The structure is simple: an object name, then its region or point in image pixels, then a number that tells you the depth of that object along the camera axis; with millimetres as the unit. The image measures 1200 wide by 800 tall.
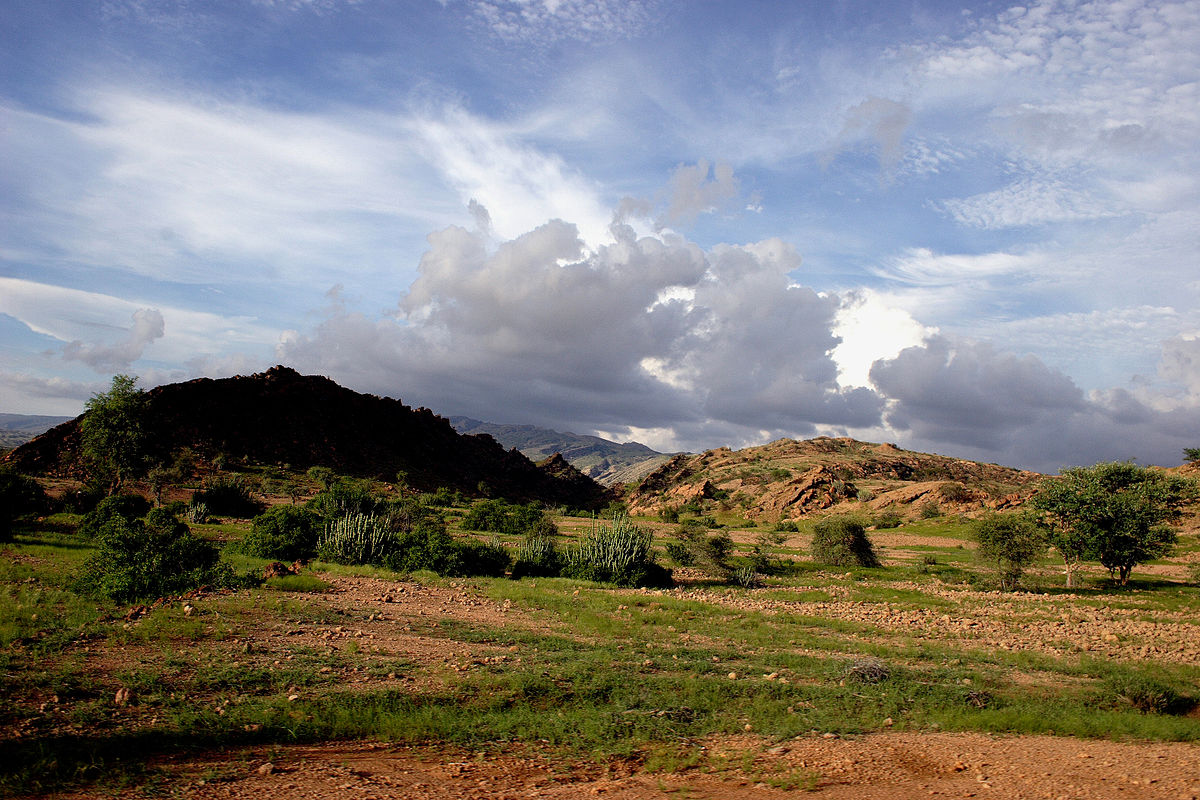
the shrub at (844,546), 29688
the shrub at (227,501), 37188
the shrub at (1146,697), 9750
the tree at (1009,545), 23281
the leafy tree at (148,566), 13625
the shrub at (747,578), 23109
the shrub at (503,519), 40250
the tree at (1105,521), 23656
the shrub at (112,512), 24250
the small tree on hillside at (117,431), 36719
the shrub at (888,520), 53062
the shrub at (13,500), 22672
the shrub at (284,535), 22859
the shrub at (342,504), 28094
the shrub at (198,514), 32906
